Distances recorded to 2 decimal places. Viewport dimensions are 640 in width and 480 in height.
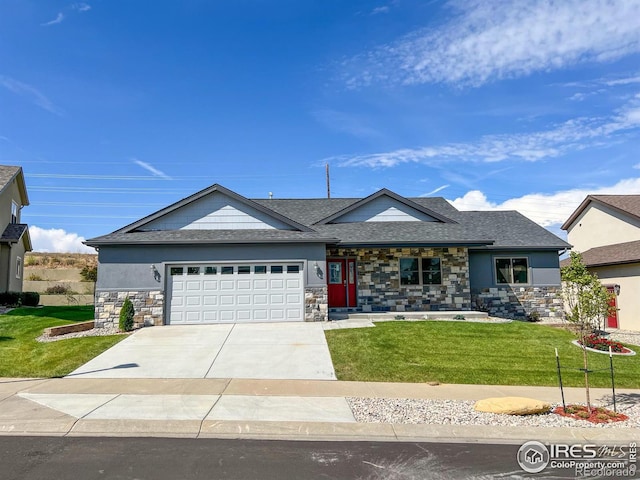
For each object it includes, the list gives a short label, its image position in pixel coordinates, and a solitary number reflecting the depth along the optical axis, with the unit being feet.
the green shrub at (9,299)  72.18
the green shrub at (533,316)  64.03
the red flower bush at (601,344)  44.29
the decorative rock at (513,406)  25.18
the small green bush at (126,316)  49.88
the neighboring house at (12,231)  76.28
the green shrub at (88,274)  107.45
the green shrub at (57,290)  103.35
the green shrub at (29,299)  75.51
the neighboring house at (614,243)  68.39
